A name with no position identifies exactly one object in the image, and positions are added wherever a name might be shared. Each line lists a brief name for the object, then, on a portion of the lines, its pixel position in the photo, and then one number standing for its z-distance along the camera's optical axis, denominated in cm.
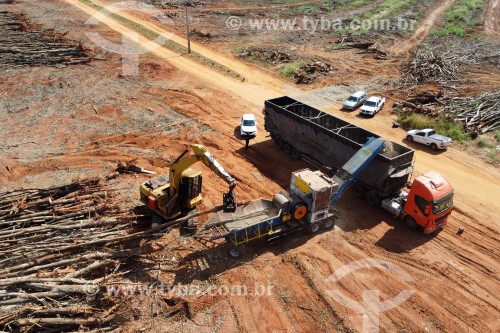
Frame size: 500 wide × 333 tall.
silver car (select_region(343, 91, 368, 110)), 3170
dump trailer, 1903
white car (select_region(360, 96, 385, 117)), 3055
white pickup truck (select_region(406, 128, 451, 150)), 2550
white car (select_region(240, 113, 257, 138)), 2544
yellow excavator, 1530
